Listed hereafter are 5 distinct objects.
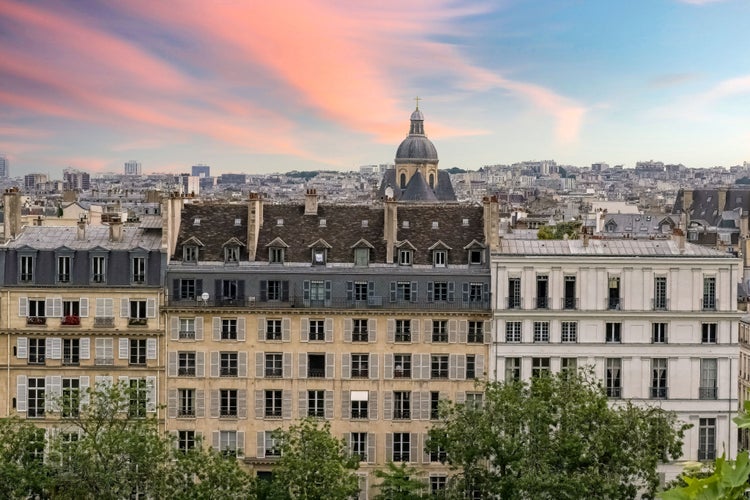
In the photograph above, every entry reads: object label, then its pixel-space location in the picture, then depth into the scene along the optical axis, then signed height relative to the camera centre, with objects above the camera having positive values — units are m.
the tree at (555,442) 51.06 -10.05
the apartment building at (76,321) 63.88 -6.09
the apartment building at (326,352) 64.19 -7.56
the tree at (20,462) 52.25 -11.21
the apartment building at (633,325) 64.31 -5.99
